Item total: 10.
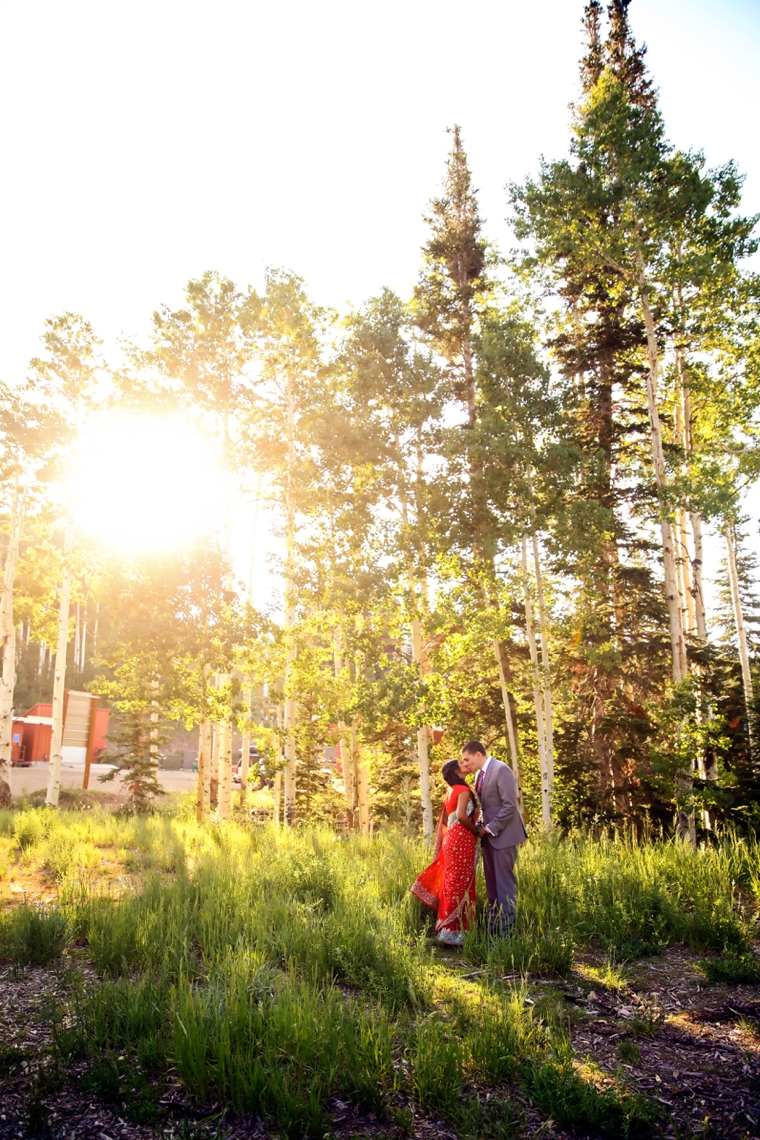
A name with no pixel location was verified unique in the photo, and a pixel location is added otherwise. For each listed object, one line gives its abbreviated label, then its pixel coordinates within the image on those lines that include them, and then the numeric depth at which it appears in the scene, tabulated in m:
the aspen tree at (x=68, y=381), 17.98
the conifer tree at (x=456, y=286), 18.59
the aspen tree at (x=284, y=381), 16.92
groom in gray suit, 6.02
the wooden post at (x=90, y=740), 22.16
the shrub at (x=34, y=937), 5.25
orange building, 39.81
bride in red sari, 5.98
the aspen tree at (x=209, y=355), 17.78
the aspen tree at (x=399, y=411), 14.95
